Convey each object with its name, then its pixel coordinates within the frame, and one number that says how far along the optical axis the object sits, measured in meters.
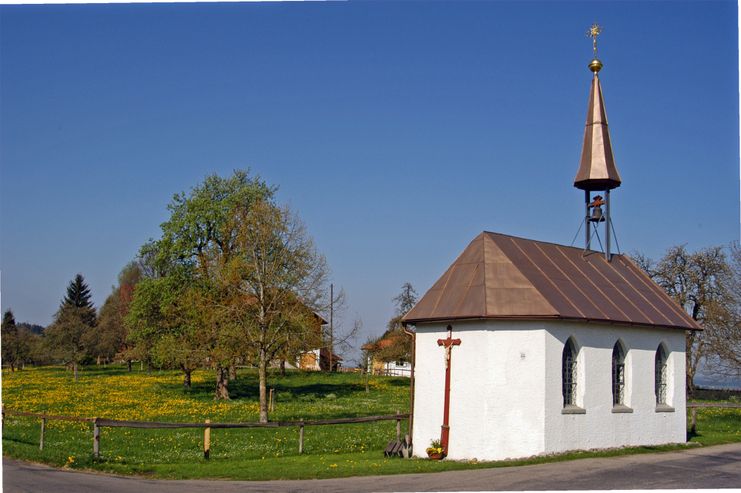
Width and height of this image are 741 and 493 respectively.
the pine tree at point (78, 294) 109.76
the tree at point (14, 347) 72.50
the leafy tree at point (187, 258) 42.03
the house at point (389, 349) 57.47
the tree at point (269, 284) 31.91
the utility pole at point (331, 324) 33.65
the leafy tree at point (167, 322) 39.69
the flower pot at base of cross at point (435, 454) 19.97
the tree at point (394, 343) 57.53
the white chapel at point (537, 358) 19.77
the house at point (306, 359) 34.75
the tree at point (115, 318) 69.25
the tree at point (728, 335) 35.78
